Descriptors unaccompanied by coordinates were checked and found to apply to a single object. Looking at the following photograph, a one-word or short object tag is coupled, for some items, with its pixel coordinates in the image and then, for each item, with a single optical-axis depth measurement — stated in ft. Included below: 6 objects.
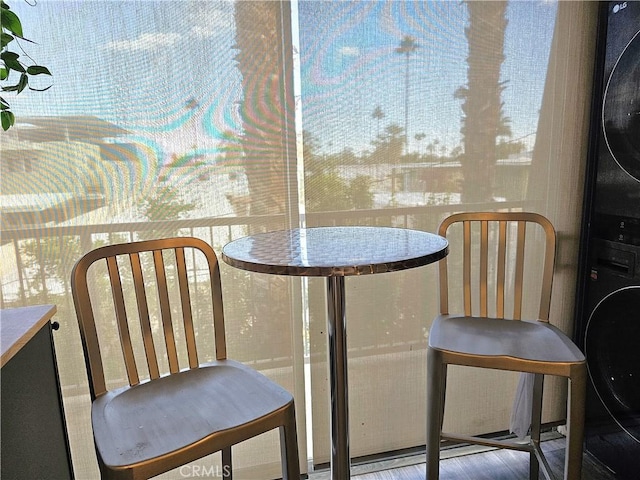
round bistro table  3.73
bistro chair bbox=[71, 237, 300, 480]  3.43
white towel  7.04
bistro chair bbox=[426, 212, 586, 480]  4.56
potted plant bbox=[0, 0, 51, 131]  3.55
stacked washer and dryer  5.93
